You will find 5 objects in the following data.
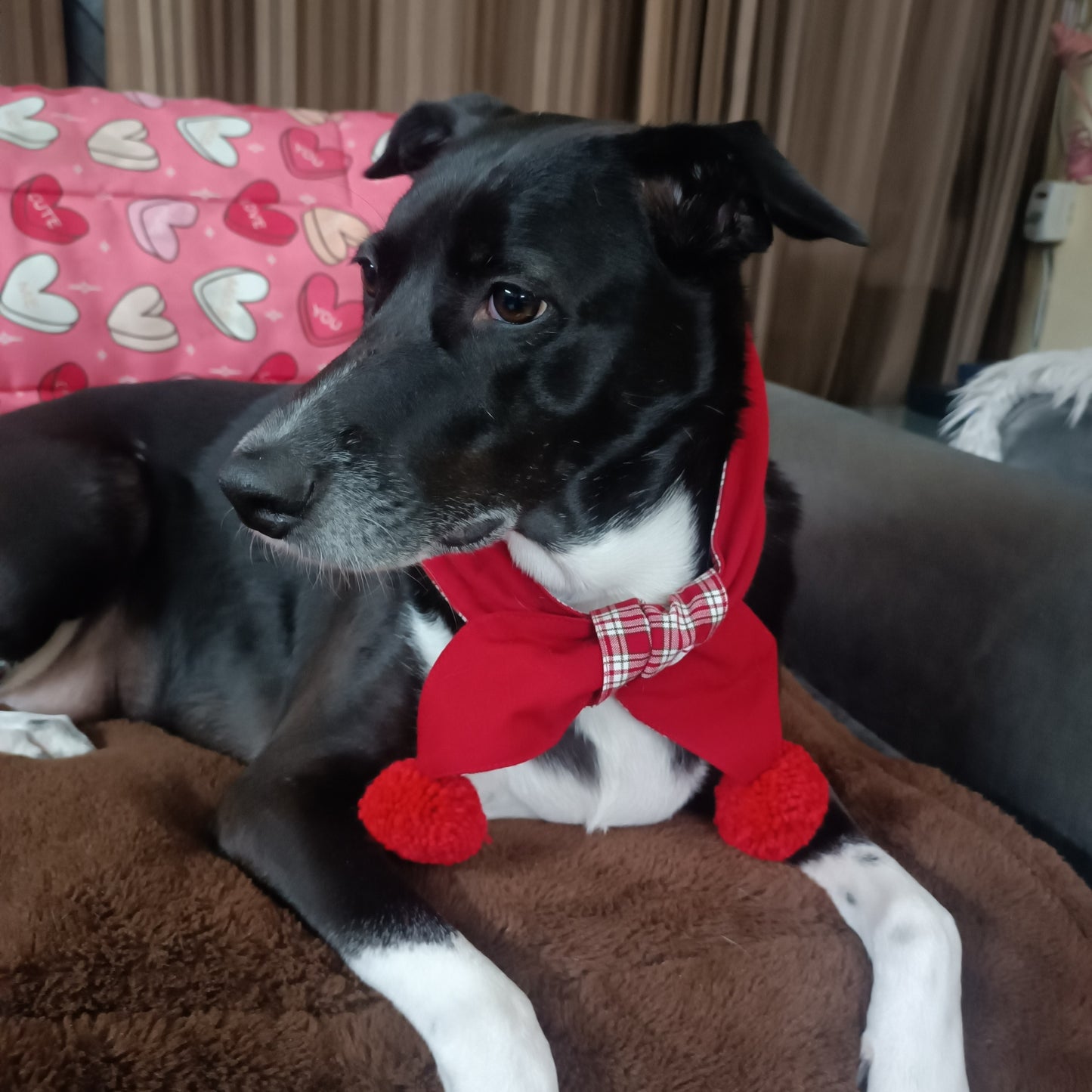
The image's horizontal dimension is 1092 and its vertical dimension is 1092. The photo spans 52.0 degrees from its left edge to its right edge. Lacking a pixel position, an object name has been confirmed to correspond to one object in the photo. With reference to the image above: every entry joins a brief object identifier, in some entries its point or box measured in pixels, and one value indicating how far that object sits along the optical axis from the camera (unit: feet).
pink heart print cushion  2.51
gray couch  1.81
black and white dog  1.43
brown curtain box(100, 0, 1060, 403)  3.40
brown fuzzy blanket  1.30
